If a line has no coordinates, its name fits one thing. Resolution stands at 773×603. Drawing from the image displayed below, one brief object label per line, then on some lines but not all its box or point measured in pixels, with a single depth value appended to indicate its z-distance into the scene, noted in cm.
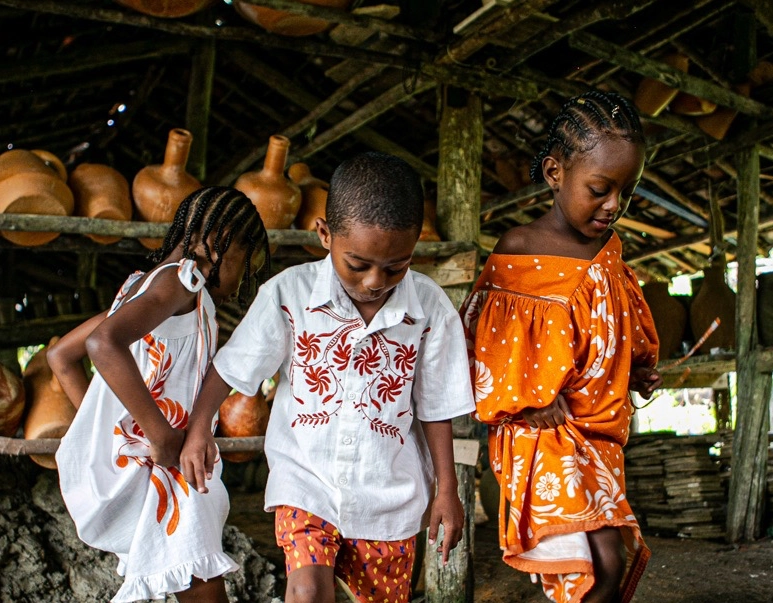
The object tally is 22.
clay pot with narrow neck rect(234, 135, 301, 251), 380
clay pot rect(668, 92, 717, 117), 532
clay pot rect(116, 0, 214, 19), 355
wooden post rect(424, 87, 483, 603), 368
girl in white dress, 191
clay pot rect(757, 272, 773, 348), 557
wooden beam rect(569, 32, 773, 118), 407
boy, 184
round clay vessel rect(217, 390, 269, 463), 392
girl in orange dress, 197
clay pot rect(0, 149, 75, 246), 331
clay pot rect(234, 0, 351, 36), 380
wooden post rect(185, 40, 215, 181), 487
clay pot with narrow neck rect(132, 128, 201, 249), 360
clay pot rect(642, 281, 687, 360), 659
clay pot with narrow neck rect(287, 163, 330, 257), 397
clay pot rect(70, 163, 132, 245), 350
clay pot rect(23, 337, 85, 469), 351
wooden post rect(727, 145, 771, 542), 547
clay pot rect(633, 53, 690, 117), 516
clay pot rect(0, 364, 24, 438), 349
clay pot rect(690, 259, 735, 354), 632
